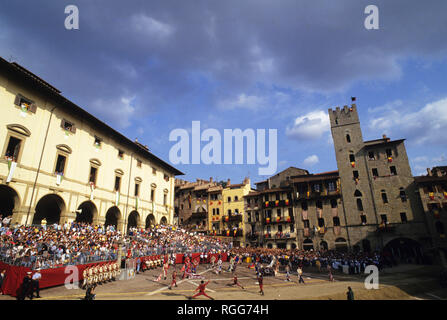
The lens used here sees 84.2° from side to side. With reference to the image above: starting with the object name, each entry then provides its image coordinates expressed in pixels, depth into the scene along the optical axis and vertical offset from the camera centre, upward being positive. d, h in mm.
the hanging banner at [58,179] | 24975 +5995
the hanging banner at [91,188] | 28734 +5826
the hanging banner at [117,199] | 32728 +5247
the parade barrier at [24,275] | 13812 -2089
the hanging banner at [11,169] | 20578 +5755
